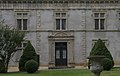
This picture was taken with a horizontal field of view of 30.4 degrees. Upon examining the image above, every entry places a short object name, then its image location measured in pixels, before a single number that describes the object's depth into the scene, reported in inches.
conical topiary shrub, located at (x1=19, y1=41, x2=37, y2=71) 785.3
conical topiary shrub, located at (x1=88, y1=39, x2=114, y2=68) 788.5
